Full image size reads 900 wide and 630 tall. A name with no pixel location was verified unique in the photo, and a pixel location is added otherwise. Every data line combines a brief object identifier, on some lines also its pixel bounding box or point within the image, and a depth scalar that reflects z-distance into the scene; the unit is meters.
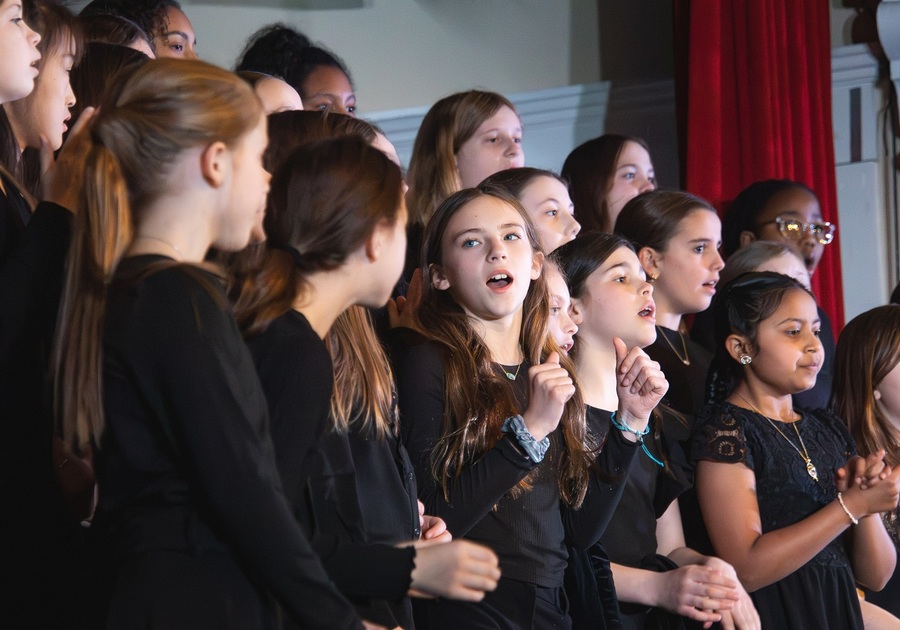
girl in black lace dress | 5.19
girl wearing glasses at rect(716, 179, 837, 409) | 7.74
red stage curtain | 8.80
